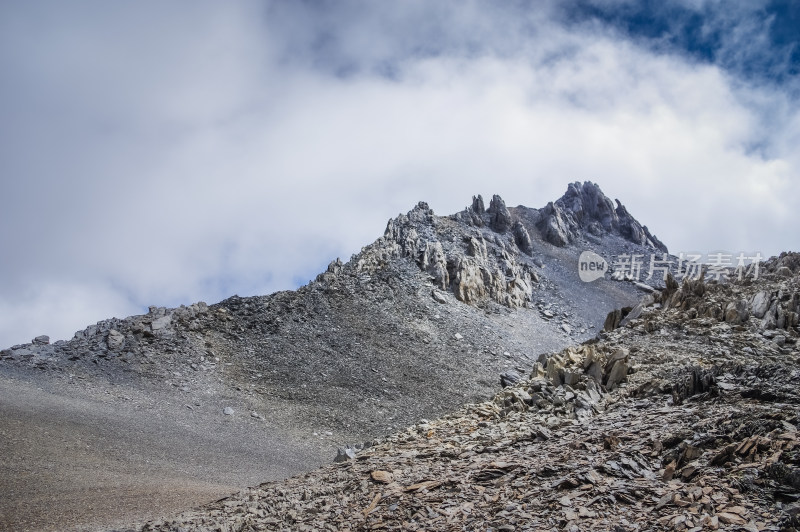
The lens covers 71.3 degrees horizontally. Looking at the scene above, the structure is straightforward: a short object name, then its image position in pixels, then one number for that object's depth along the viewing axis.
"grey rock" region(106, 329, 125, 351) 38.64
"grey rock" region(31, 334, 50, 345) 38.31
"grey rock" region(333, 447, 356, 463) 19.23
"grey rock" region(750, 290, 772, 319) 24.36
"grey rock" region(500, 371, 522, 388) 27.34
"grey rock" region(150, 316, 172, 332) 41.74
